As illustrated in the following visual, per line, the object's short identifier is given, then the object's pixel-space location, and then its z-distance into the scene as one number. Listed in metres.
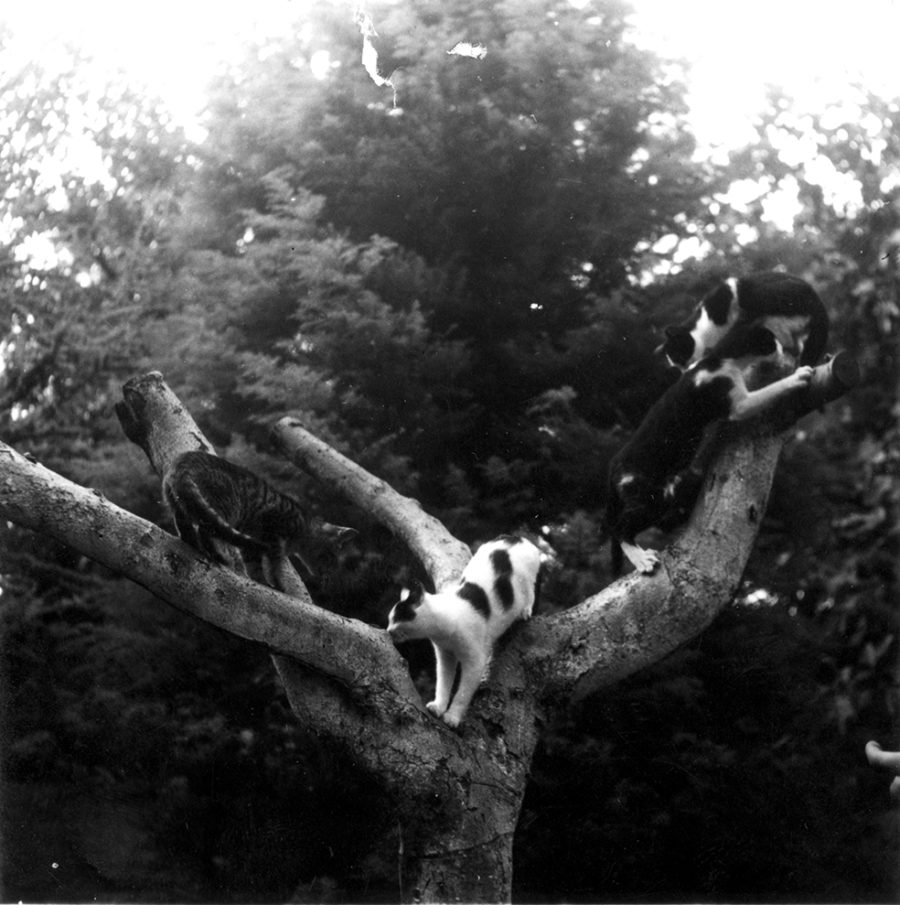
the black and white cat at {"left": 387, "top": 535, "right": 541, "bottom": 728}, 3.79
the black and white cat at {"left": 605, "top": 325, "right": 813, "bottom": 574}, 4.16
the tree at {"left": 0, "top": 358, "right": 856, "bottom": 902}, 3.38
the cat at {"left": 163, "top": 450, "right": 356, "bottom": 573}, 3.46
